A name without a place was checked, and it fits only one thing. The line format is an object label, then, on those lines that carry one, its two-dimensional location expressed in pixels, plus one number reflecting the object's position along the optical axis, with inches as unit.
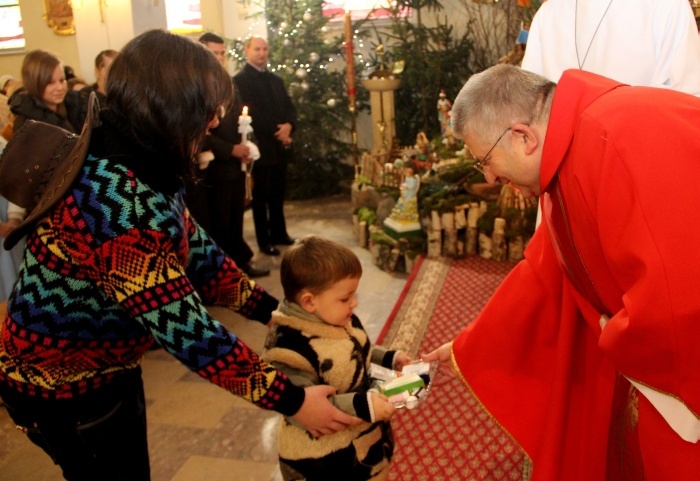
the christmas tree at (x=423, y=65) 328.5
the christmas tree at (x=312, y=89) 316.8
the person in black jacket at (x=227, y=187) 196.5
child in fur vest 72.7
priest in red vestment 52.7
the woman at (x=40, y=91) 162.7
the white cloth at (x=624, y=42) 106.7
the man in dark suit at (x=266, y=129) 231.1
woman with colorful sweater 54.3
